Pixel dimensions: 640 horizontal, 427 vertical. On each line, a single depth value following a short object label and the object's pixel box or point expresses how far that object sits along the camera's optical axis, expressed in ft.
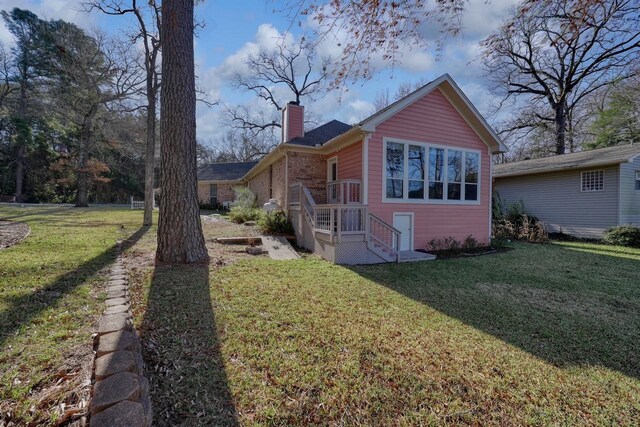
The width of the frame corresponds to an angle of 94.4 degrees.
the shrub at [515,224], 39.78
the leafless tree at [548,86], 59.36
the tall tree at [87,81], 55.36
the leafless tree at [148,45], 35.73
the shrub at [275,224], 32.45
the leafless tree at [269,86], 82.07
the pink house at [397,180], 24.75
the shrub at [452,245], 29.89
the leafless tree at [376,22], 13.43
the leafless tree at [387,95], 76.95
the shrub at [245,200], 46.24
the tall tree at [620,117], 60.13
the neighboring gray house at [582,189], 37.83
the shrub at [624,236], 34.81
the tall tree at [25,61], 70.23
